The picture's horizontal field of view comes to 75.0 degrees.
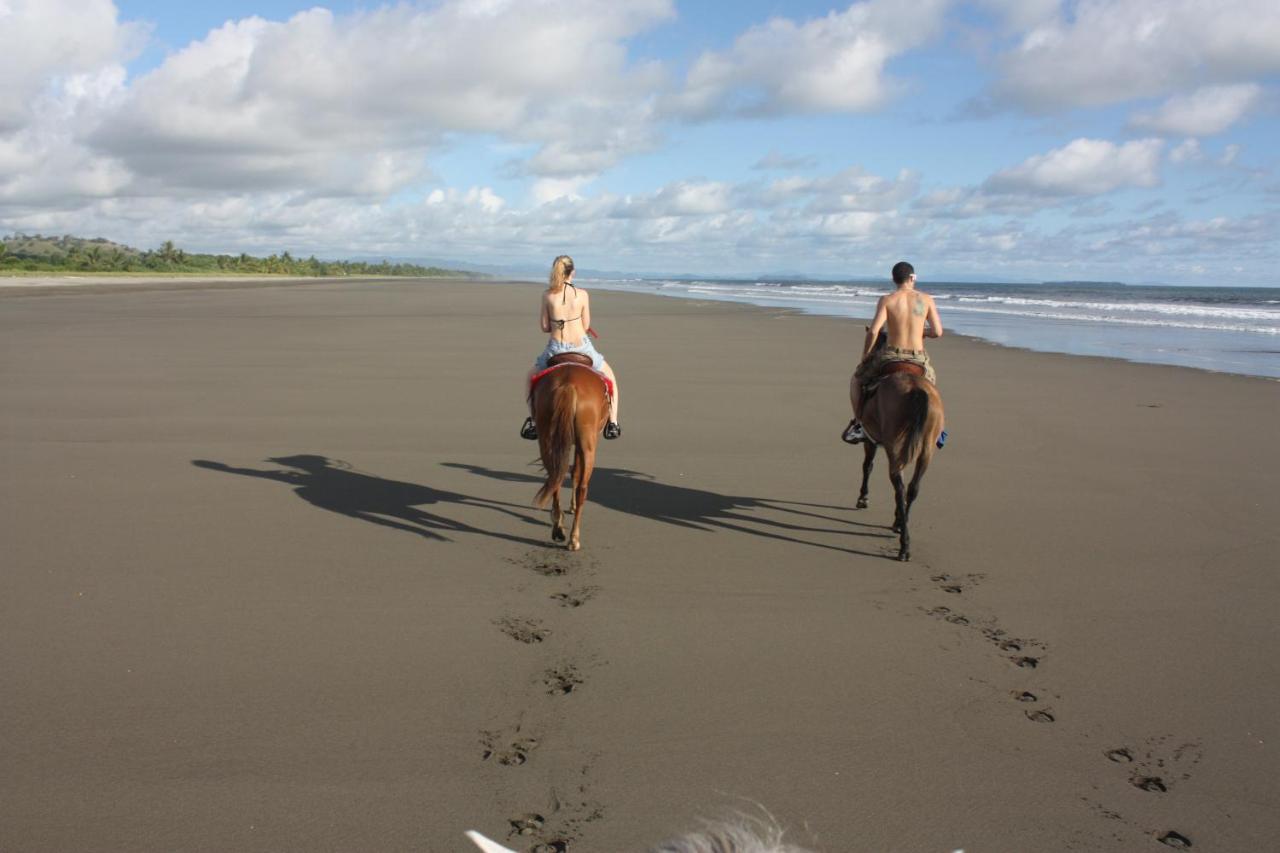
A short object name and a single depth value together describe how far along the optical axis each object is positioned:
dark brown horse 6.16
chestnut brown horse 6.23
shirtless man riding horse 7.00
